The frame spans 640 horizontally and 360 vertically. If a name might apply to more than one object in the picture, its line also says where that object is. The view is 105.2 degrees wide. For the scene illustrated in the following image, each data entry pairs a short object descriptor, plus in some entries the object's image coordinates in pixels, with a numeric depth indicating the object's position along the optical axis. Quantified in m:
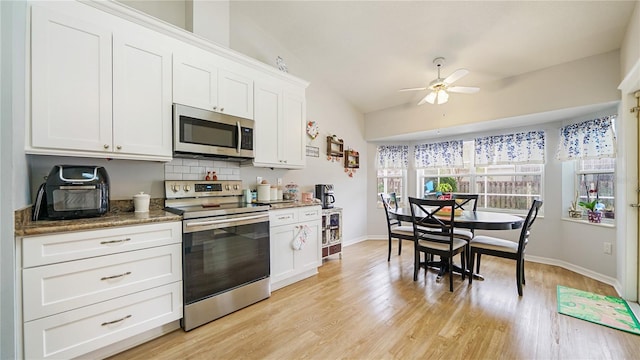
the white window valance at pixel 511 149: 3.68
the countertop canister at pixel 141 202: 2.09
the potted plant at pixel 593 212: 3.07
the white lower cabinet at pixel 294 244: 2.68
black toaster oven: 1.61
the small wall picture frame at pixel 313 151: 3.98
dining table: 2.43
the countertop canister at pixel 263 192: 3.03
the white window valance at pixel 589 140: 2.96
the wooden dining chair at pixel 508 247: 2.49
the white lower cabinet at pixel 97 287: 1.40
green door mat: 2.02
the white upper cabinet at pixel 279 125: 2.85
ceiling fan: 2.81
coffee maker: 3.83
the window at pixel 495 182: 3.81
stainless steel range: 1.97
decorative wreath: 3.92
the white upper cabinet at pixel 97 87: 1.62
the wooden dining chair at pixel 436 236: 2.60
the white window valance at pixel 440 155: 4.45
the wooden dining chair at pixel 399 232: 3.33
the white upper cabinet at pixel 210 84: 2.23
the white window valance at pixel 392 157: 5.05
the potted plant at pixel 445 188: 4.48
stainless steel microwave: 2.21
